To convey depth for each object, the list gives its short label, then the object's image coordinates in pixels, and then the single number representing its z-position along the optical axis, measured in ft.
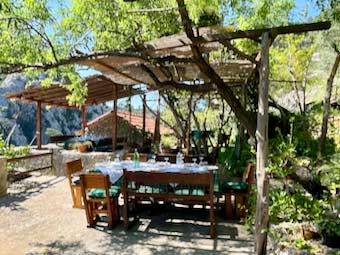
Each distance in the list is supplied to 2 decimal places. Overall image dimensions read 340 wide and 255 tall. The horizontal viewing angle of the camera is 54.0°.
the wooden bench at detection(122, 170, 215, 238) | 14.98
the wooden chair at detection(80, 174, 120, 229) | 15.51
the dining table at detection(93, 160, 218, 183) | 17.48
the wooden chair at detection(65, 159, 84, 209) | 18.89
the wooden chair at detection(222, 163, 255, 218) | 17.26
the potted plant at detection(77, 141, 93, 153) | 33.78
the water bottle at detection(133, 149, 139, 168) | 18.92
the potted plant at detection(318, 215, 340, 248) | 10.03
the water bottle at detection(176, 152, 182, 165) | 20.33
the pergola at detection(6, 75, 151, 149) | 32.14
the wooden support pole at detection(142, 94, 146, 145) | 39.39
